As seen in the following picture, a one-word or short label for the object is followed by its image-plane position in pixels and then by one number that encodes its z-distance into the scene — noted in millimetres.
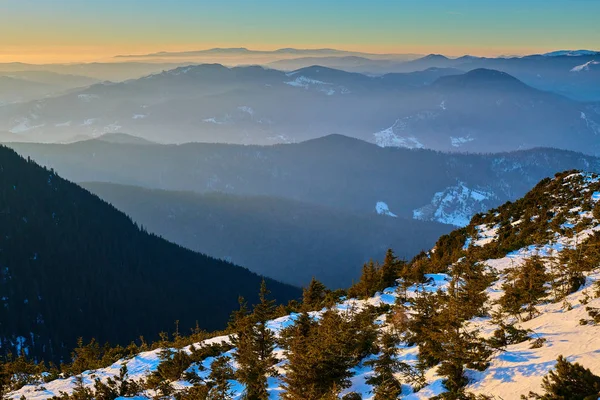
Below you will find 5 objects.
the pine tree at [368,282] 44844
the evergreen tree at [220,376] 24594
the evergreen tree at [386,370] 20084
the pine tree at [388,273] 45344
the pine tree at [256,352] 26969
